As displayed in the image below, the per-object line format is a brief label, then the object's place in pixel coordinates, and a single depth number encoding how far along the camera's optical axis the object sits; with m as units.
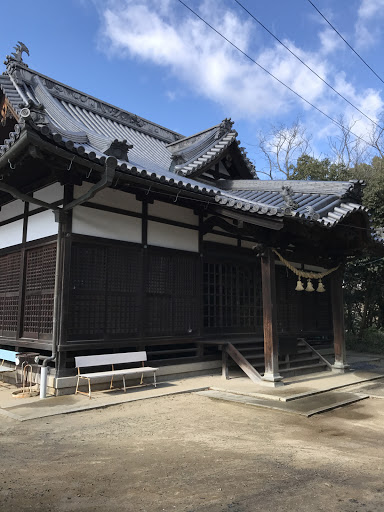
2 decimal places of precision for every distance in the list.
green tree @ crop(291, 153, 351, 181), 22.28
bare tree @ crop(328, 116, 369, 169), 29.87
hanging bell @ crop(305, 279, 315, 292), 10.64
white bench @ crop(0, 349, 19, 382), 8.73
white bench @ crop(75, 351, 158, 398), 7.62
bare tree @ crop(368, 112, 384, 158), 29.15
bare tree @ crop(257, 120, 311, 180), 29.28
